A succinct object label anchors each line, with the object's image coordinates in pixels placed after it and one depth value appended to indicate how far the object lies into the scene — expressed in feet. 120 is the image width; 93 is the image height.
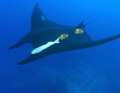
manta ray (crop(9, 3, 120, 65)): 8.73
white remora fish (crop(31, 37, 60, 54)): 8.80
